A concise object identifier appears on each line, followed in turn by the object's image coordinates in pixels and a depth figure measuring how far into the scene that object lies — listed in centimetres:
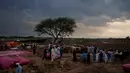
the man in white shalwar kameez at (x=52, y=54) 988
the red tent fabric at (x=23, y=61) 886
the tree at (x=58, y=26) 2852
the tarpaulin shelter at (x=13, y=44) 1853
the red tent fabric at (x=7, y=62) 829
